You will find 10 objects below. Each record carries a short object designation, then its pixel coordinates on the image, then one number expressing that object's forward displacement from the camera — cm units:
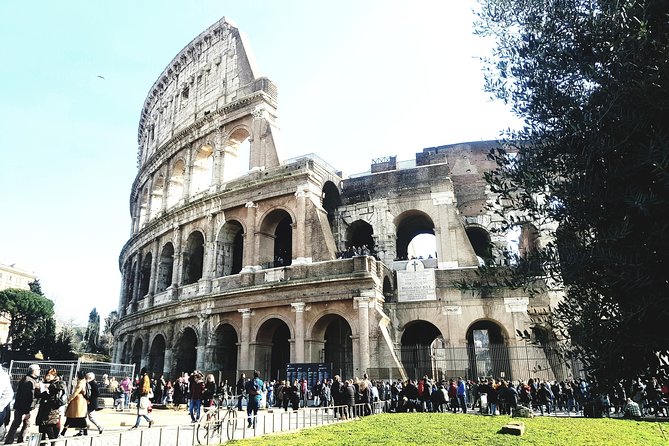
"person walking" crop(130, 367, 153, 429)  1038
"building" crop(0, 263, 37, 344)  7081
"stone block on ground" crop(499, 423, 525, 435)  905
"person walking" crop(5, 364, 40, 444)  707
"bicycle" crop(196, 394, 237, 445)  794
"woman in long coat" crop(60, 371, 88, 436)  734
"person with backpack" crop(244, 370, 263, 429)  1111
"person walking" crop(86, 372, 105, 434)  851
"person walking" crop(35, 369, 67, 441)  705
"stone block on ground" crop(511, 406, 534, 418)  1301
